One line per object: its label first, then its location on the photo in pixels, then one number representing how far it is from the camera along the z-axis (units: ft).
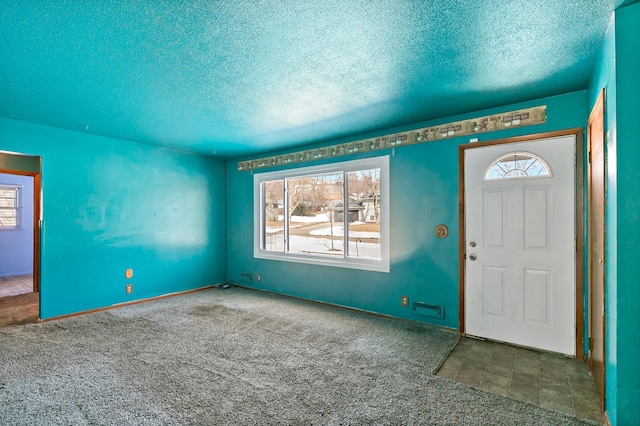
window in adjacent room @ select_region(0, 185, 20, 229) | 21.98
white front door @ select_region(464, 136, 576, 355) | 9.61
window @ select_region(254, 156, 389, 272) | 13.69
